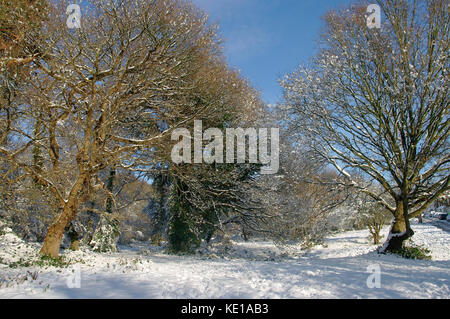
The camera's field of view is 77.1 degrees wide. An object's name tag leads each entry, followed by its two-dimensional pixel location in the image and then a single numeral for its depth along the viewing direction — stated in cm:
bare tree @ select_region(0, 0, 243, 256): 893
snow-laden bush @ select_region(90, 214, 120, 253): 1384
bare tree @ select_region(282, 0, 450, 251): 970
